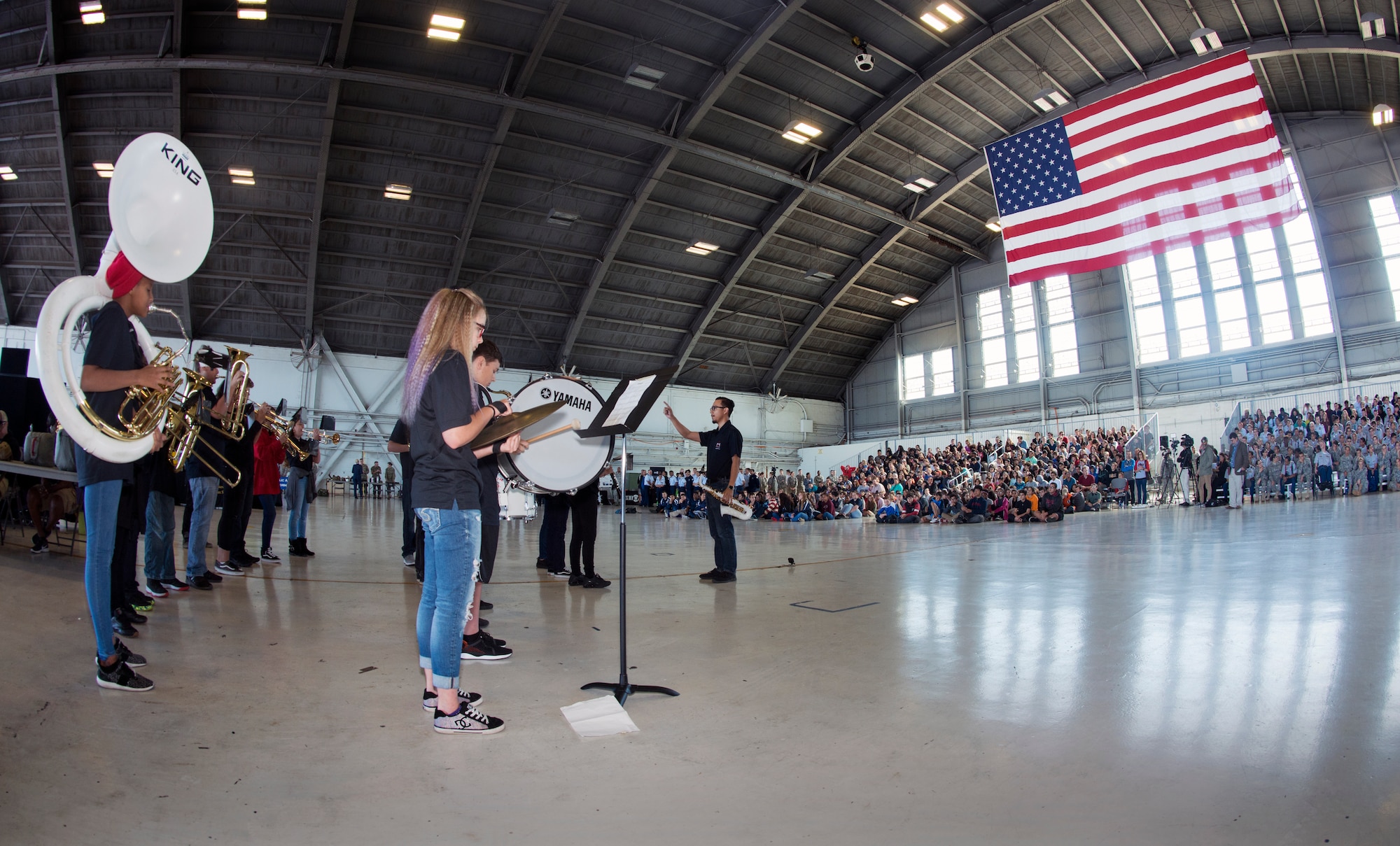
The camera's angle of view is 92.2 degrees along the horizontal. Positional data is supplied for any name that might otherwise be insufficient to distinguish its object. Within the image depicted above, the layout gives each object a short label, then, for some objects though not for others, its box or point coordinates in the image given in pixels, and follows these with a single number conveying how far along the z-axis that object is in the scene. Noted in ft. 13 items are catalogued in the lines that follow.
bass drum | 14.56
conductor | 20.25
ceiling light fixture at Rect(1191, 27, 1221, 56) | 57.67
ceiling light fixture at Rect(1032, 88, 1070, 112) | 69.56
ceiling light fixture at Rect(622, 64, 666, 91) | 59.77
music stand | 9.17
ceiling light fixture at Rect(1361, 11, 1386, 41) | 54.39
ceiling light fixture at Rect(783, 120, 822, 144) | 69.00
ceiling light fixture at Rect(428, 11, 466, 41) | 53.06
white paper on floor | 7.86
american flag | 41.29
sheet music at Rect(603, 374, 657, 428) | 9.74
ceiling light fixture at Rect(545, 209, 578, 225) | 75.10
